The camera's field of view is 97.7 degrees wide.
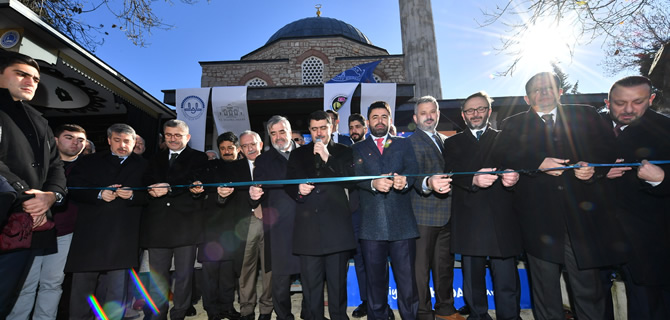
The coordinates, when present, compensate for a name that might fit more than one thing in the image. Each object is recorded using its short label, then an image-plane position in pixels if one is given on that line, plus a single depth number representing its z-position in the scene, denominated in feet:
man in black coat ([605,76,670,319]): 7.18
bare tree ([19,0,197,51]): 20.51
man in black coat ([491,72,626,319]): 7.22
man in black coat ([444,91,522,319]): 8.27
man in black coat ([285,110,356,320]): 8.52
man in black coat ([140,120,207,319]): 9.59
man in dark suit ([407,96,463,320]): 9.13
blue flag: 31.55
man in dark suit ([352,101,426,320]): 8.39
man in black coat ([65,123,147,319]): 9.21
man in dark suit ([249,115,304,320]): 9.43
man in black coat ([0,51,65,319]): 6.81
